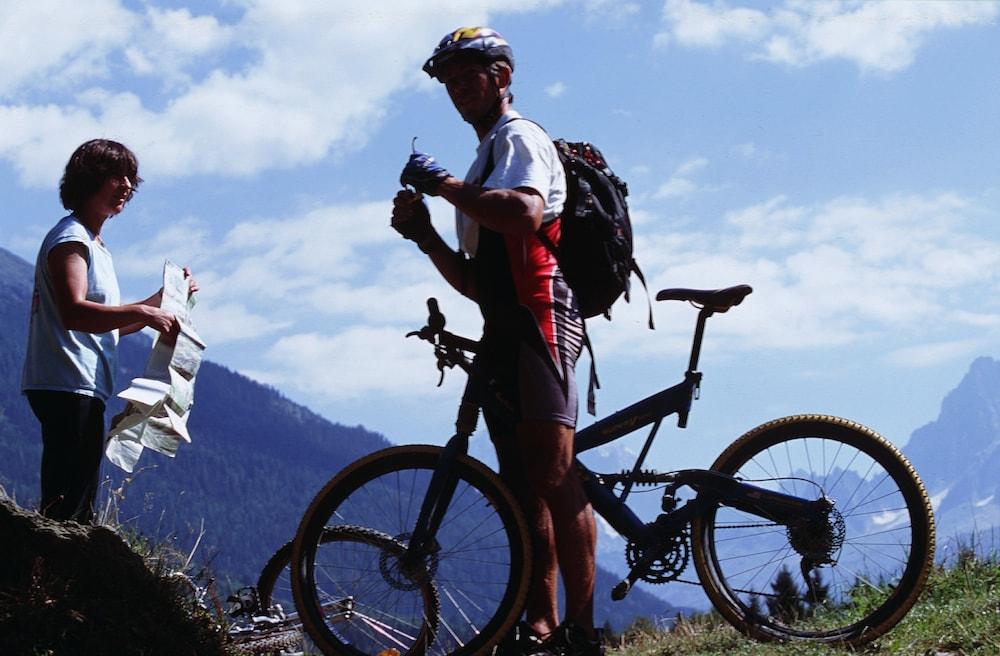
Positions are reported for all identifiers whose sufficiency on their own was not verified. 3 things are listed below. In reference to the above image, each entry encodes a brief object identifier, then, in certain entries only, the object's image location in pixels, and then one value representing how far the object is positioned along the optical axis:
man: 4.48
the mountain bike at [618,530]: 4.73
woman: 5.04
